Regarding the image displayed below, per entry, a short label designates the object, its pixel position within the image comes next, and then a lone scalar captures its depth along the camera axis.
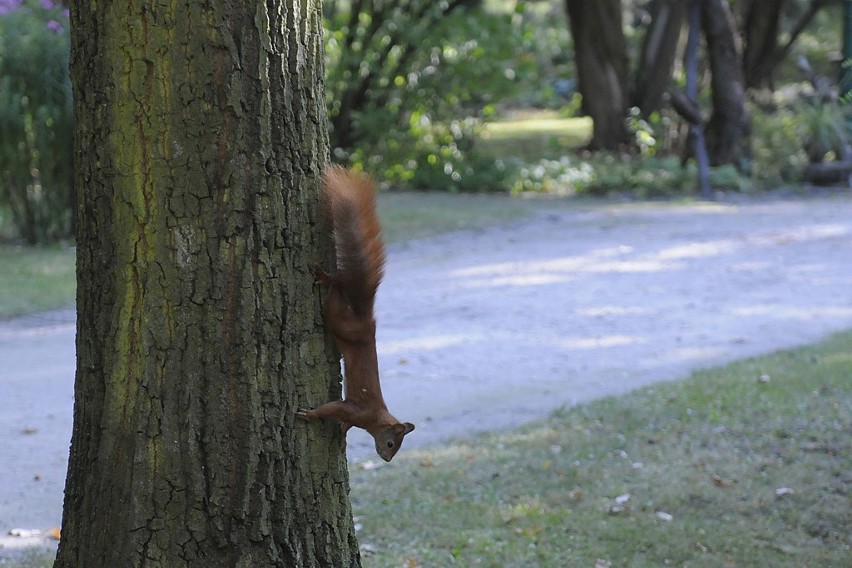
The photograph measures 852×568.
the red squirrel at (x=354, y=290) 5.92
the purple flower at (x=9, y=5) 25.32
